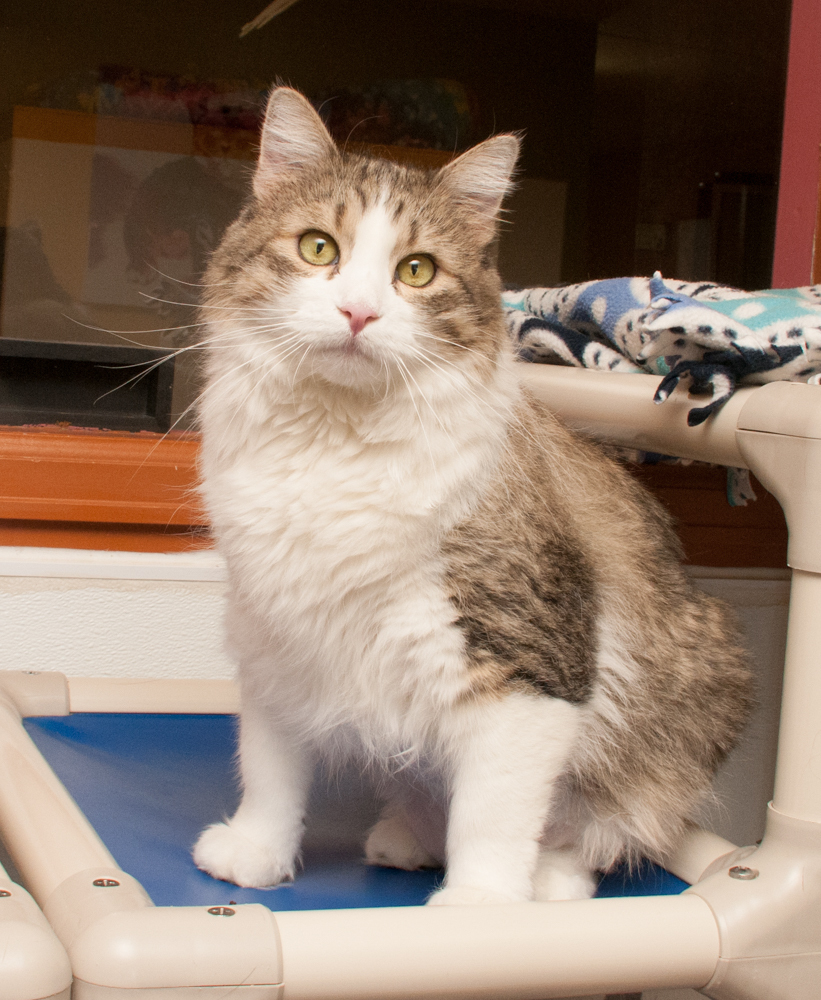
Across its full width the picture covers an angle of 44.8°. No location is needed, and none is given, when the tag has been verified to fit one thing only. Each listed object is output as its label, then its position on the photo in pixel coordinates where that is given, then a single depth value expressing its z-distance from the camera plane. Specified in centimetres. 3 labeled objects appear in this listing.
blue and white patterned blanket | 92
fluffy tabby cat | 88
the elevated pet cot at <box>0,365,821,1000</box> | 65
